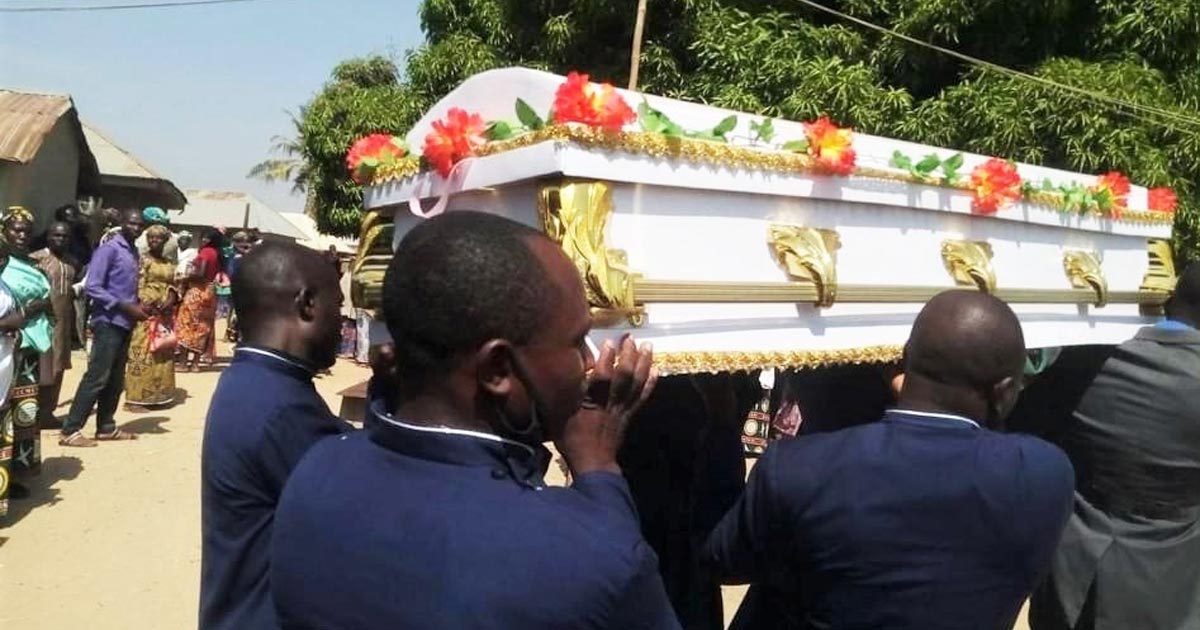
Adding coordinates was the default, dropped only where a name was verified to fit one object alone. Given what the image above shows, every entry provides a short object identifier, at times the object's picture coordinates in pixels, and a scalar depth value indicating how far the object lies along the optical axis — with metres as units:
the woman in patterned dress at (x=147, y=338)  8.34
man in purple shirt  7.04
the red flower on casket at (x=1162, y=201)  3.72
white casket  1.92
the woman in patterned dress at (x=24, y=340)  5.59
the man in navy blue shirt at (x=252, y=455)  1.96
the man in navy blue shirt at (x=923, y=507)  1.84
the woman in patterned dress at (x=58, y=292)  6.76
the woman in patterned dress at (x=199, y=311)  10.79
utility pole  6.85
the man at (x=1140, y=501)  2.93
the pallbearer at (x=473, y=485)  1.17
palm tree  37.66
